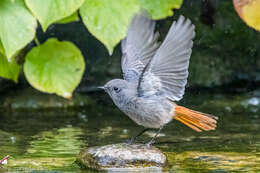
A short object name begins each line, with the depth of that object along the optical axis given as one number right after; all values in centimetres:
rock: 809
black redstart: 791
